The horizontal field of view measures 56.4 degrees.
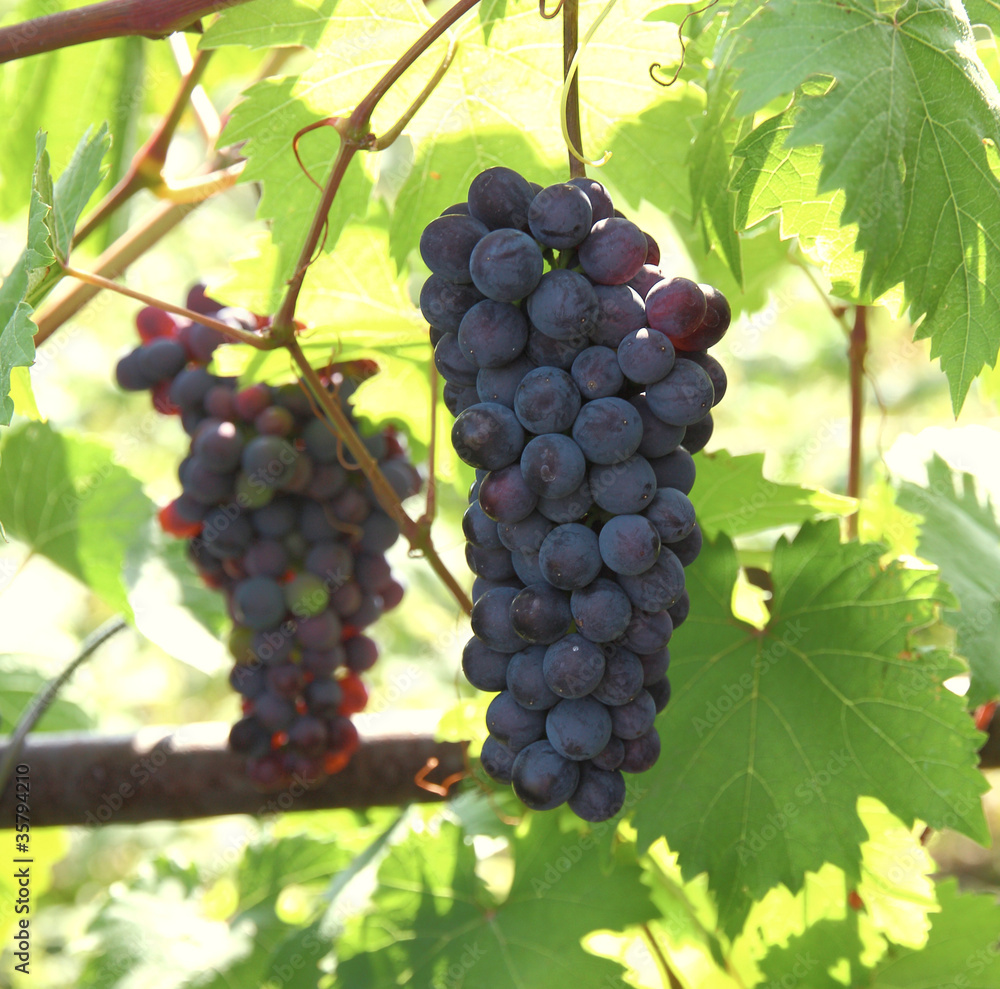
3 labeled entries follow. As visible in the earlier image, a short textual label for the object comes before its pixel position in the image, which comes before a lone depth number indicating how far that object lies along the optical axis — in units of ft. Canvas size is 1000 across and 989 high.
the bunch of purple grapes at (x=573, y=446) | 1.87
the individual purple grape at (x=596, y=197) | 2.00
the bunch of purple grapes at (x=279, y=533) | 3.35
